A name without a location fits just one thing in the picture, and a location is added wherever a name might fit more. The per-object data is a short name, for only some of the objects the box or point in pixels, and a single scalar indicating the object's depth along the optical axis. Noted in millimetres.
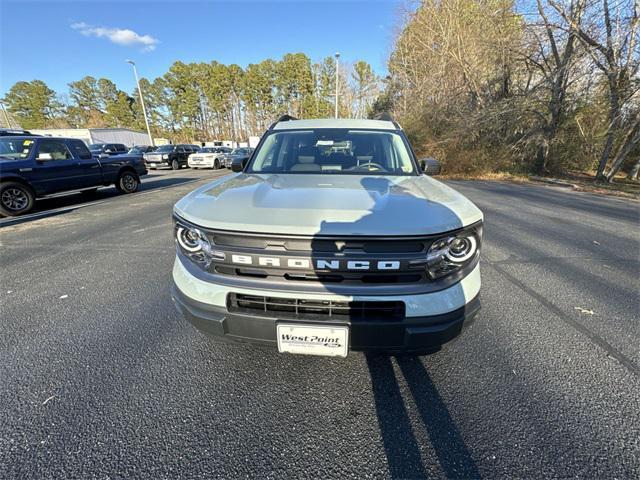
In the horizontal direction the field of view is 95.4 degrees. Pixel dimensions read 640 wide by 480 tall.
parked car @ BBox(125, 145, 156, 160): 26559
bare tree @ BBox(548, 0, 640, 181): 11297
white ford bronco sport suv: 1601
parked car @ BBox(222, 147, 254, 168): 24262
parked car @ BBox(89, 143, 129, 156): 23875
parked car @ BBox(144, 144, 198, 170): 22281
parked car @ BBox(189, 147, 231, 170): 21703
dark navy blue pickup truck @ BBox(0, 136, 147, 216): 6996
